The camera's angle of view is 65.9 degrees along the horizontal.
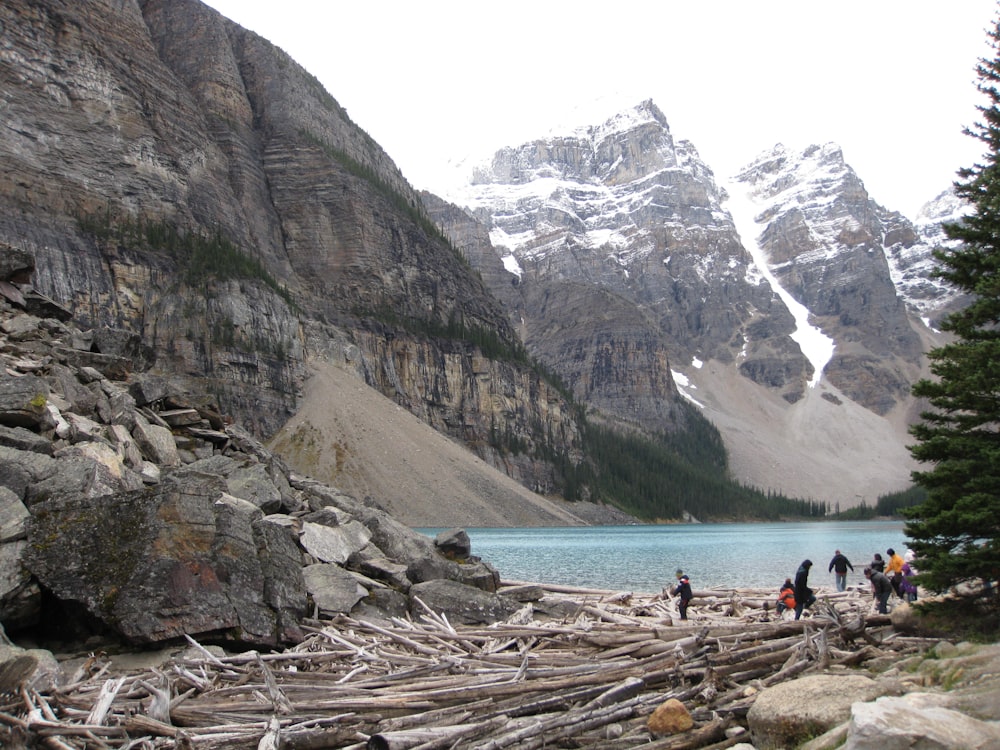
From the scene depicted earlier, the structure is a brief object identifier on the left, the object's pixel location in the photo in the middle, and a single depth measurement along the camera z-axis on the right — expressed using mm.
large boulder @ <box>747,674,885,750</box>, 9375
